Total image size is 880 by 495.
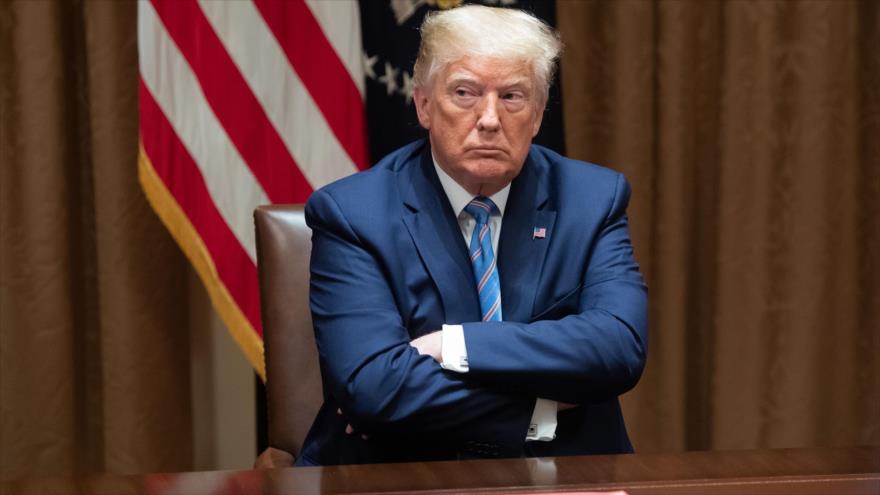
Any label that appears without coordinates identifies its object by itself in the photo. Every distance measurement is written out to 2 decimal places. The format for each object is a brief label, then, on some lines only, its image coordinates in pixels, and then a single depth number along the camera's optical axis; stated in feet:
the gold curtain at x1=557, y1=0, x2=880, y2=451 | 23.47
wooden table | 10.73
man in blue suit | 14.03
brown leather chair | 16.38
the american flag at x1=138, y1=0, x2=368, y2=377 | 20.85
